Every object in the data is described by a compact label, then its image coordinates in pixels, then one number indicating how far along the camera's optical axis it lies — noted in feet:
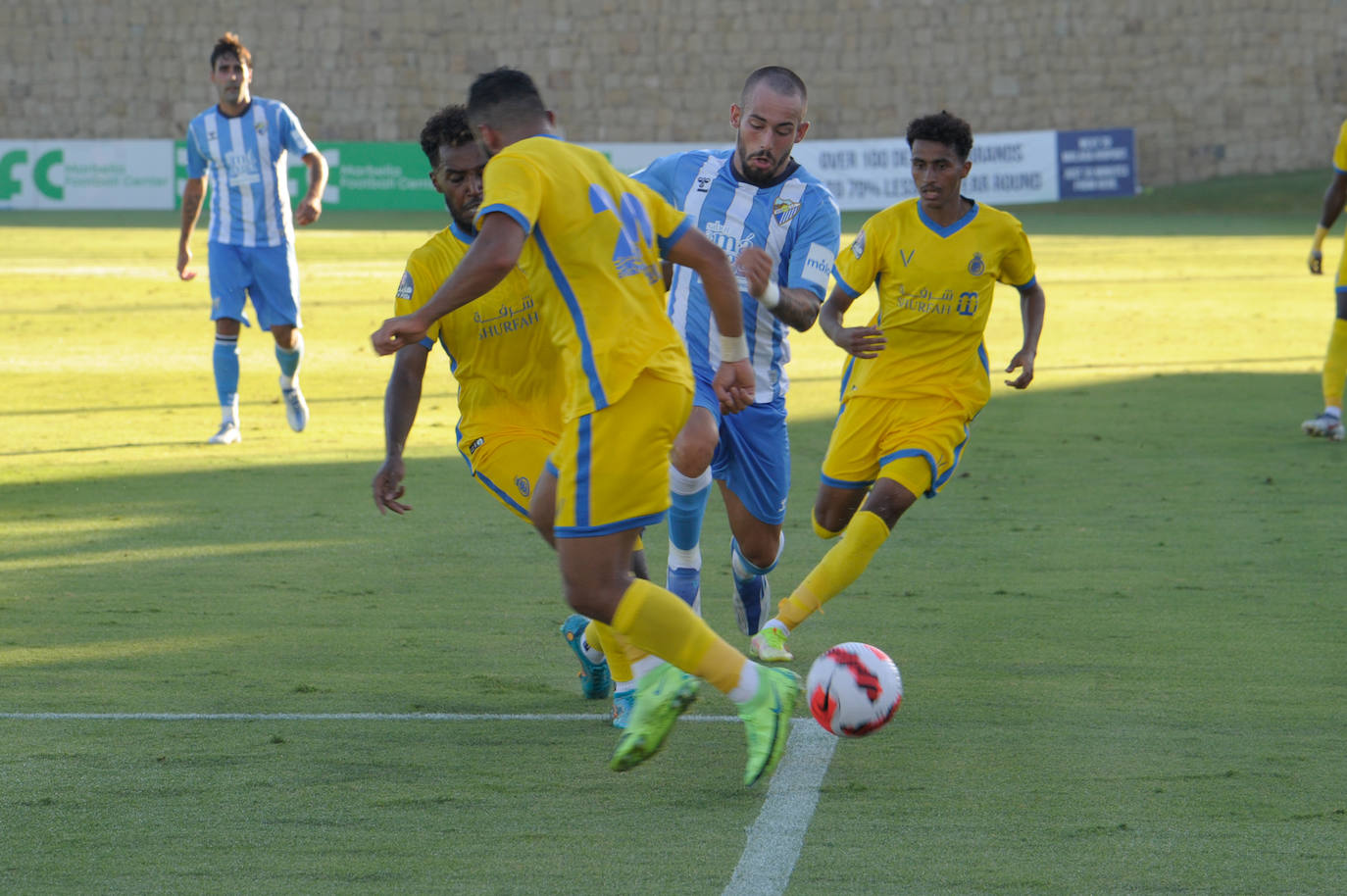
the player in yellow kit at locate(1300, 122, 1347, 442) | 70.38
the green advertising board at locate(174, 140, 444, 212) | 242.58
